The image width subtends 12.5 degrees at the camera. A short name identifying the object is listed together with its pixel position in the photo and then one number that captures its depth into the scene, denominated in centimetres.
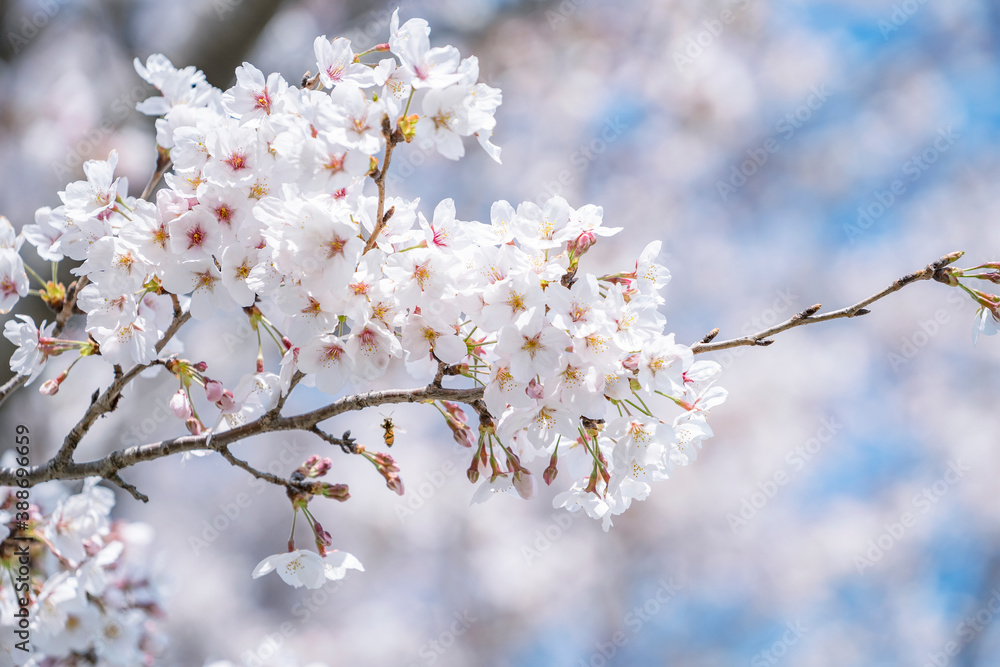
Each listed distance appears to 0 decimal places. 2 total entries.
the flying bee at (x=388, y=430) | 250
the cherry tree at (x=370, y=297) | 240
